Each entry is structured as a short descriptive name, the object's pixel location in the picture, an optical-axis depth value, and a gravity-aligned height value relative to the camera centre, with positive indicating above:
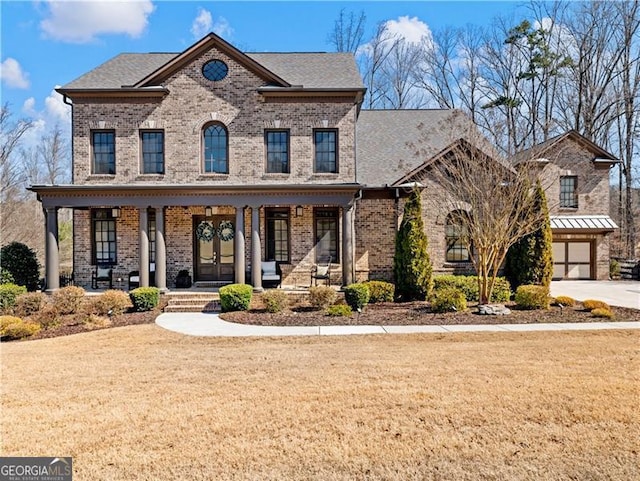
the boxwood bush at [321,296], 12.43 -1.64
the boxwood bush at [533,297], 12.34 -1.69
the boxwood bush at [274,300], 12.26 -1.72
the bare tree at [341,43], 33.97 +15.83
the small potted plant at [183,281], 15.27 -1.44
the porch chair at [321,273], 14.95 -1.18
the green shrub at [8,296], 12.59 -1.64
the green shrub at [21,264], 14.59 -0.80
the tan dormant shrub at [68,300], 12.09 -1.68
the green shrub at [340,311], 11.70 -1.95
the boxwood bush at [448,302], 12.06 -1.75
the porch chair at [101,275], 15.48 -1.25
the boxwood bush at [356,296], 12.34 -1.62
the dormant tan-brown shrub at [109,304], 12.12 -1.80
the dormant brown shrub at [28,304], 12.12 -1.80
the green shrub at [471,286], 13.95 -1.55
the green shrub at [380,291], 13.49 -1.63
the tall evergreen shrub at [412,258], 13.89 -0.59
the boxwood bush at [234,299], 12.37 -1.70
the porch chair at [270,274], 14.75 -1.21
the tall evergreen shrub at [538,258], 14.76 -0.63
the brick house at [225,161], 15.41 +2.92
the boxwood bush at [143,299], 12.59 -1.72
